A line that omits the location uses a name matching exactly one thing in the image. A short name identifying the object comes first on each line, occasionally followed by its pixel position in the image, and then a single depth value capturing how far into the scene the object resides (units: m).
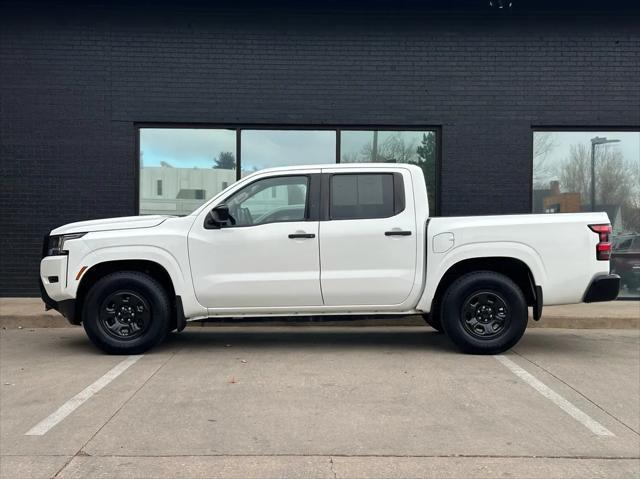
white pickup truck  6.51
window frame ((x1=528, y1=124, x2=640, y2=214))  10.30
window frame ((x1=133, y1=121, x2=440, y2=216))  10.28
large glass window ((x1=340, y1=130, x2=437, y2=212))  10.41
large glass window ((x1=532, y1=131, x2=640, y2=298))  10.42
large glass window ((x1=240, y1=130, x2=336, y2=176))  10.38
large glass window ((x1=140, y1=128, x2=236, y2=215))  10.36
